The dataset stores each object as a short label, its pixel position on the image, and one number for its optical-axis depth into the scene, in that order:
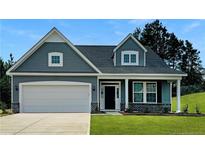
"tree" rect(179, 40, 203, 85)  52.09
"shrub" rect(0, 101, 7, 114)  24.28
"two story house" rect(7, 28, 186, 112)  24.83
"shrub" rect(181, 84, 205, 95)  42.06
